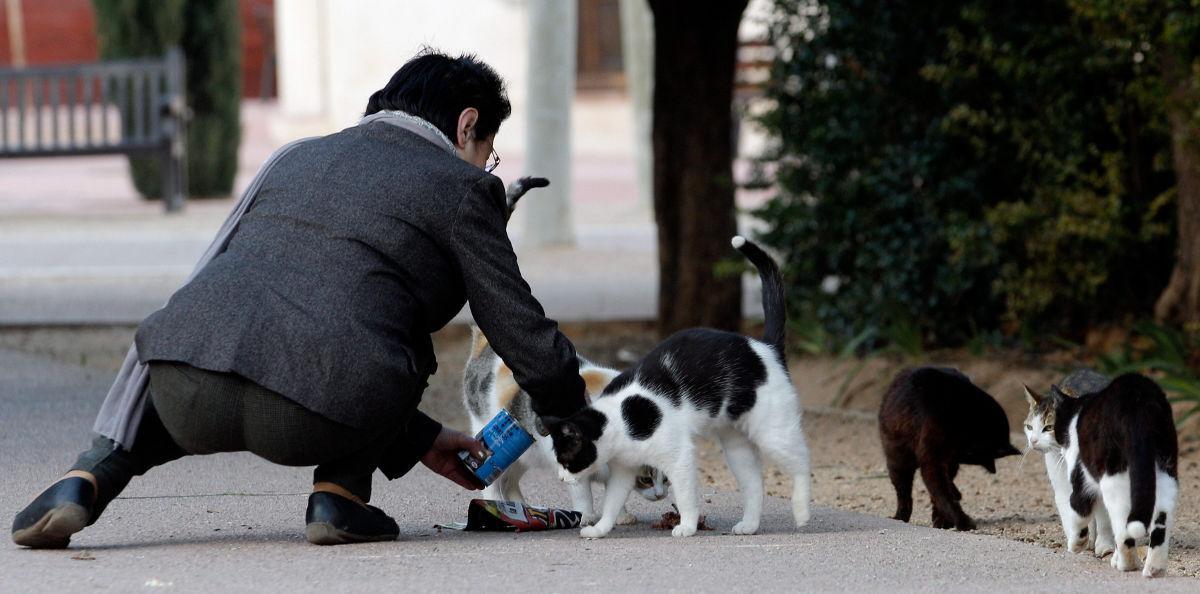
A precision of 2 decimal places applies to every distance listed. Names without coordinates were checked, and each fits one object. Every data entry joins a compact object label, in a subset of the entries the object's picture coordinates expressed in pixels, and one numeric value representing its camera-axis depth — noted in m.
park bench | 33.09
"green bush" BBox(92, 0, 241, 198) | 37.84
